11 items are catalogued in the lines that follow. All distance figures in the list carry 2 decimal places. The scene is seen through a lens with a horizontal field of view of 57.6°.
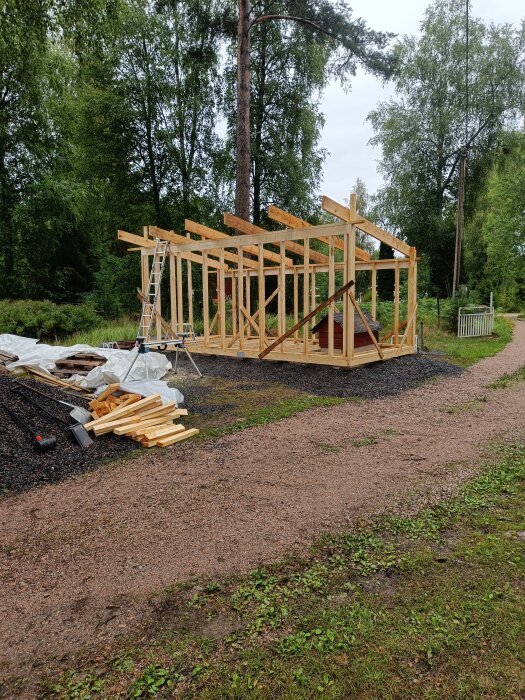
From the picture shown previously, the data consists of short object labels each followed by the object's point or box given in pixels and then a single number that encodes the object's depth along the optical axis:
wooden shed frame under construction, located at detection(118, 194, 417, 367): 8.98
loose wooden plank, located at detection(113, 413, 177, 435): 5.43
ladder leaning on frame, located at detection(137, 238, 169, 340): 9.76
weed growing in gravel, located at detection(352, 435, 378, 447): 5.19
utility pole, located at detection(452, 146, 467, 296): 20.89
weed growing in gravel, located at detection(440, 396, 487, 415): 6.58
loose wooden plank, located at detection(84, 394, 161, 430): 5.46
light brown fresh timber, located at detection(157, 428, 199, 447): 5.29
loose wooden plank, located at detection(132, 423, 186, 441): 5.35
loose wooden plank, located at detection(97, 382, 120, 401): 6.16
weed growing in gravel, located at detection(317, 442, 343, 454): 4.99
